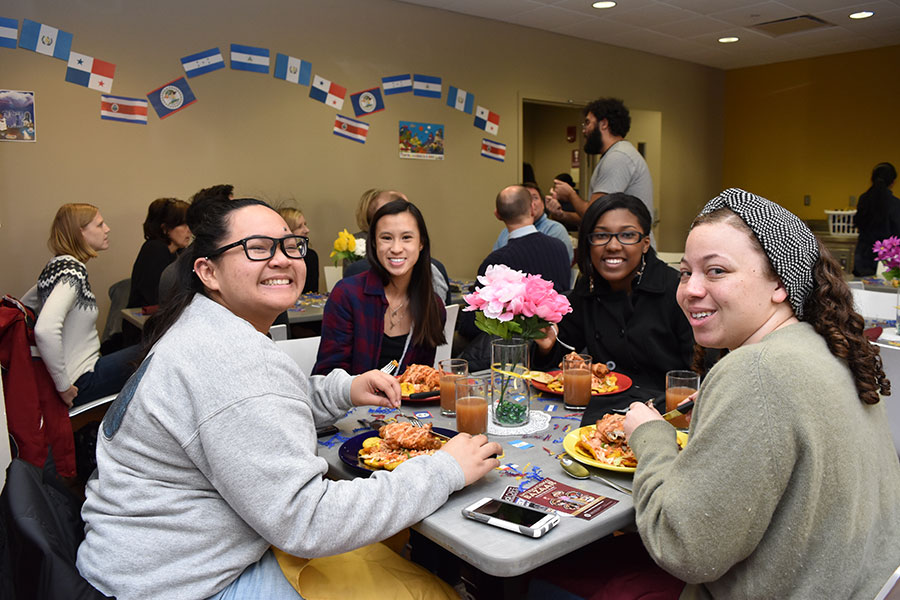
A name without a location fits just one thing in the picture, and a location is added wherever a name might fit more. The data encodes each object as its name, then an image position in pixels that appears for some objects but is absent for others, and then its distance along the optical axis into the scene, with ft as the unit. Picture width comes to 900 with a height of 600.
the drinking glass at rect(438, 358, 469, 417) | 6.03
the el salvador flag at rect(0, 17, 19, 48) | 13.12
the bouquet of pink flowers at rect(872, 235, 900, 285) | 9.53
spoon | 4.65
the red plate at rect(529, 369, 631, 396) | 6.64
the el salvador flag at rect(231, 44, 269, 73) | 15.87
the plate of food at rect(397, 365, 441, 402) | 6.38
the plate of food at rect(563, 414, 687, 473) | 4.72
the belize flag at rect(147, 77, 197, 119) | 14.97
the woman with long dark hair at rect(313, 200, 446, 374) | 8.16
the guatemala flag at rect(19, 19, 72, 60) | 13.35
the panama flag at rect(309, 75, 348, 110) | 17.13
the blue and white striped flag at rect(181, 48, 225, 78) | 15.28
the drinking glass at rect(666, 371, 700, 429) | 5.62
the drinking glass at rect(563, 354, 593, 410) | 6.16
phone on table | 3.90
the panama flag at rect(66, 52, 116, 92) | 13.91
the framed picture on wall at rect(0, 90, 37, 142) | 13.30
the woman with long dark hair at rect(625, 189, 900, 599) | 3.36
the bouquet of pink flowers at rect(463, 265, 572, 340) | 5.41
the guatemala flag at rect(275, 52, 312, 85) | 16.49
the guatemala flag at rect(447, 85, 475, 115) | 19.67
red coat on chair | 8.97
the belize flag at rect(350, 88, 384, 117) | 17.83
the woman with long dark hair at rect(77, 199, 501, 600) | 3.79
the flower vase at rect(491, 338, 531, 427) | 5.69
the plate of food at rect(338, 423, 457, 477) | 4.76
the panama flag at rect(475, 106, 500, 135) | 20.43
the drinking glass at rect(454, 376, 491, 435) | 5.40
